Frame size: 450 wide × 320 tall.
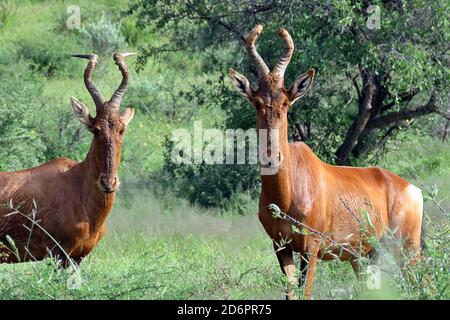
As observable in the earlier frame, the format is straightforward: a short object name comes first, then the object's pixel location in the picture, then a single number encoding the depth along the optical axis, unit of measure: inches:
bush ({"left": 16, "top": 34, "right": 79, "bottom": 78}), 1027.9
